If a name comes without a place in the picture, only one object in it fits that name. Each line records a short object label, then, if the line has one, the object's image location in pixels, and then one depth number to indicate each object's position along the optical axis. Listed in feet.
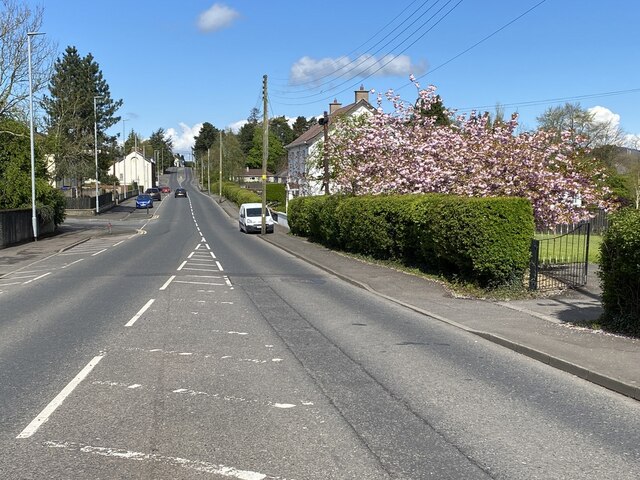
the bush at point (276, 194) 251.64
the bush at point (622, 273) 30.40
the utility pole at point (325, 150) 103.77
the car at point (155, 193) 317.73
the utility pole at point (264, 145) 133.39
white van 144.05
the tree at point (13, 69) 121.39
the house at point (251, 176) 401.08
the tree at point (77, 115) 179.42
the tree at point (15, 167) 124.36
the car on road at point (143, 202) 248.52
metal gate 45.68
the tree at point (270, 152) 492.54
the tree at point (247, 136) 583.05
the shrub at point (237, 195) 223.10
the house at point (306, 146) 206.98
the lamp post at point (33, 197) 107.32
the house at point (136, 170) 459.73
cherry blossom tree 58.39
